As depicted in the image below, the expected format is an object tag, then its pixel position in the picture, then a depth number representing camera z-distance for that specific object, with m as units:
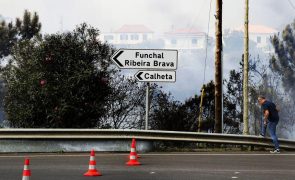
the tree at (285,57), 78.50
